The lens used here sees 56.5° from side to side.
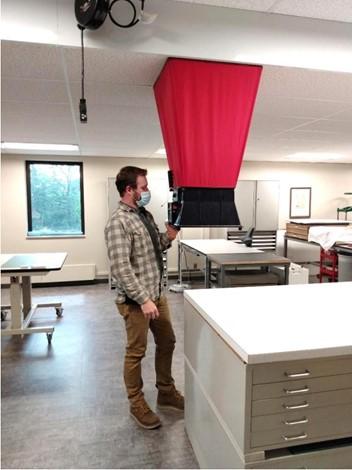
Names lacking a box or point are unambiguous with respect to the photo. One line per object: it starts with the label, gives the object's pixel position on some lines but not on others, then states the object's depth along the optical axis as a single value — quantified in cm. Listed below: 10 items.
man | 185
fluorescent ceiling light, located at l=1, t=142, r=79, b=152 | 441
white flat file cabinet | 115
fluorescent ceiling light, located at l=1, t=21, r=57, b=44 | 153
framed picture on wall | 638
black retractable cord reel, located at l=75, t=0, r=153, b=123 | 139
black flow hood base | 177
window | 555
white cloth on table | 479
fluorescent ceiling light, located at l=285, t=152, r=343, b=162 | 526
